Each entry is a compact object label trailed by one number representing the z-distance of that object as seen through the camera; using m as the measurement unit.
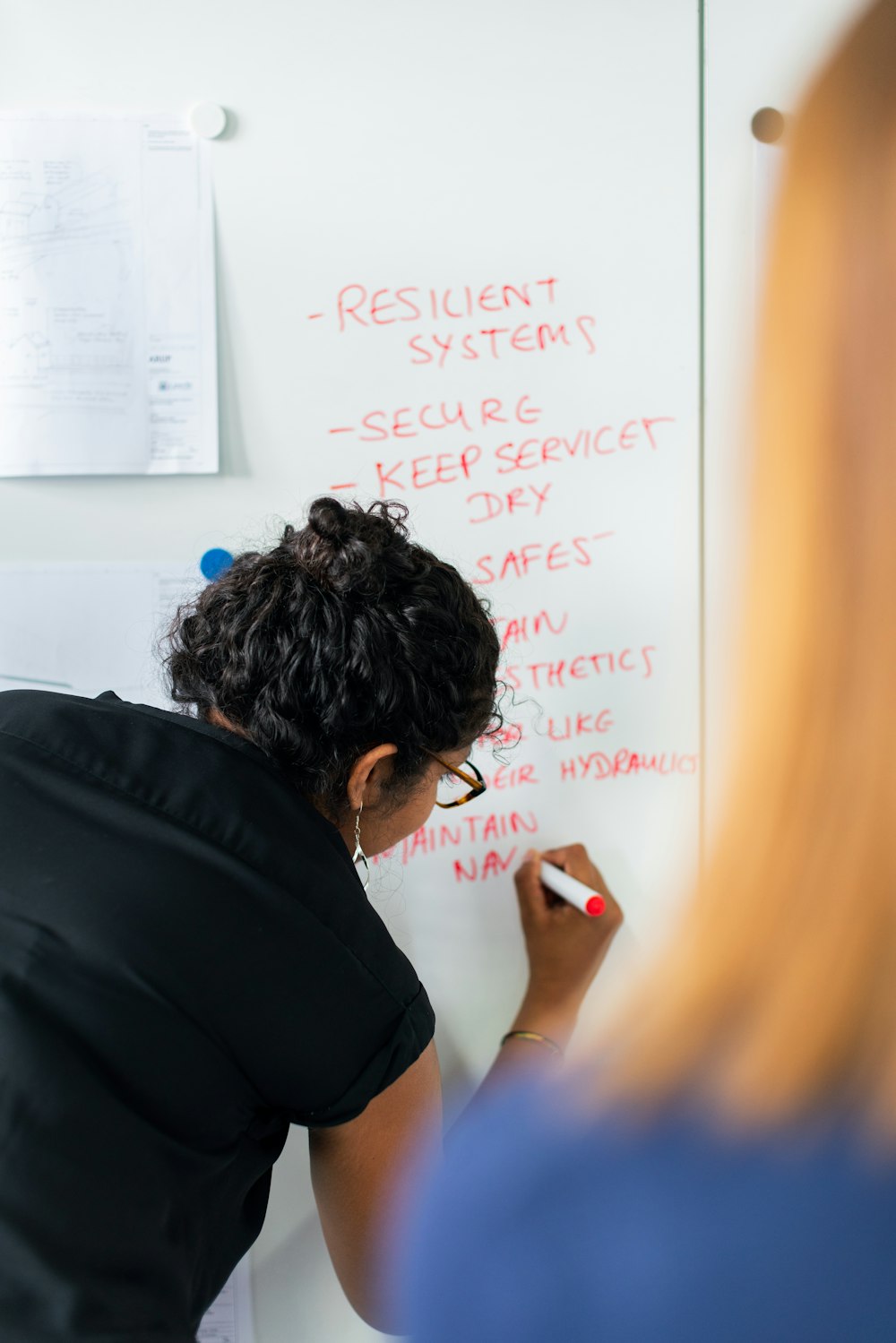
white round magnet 0.84
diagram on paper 0.84
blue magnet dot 0.88
